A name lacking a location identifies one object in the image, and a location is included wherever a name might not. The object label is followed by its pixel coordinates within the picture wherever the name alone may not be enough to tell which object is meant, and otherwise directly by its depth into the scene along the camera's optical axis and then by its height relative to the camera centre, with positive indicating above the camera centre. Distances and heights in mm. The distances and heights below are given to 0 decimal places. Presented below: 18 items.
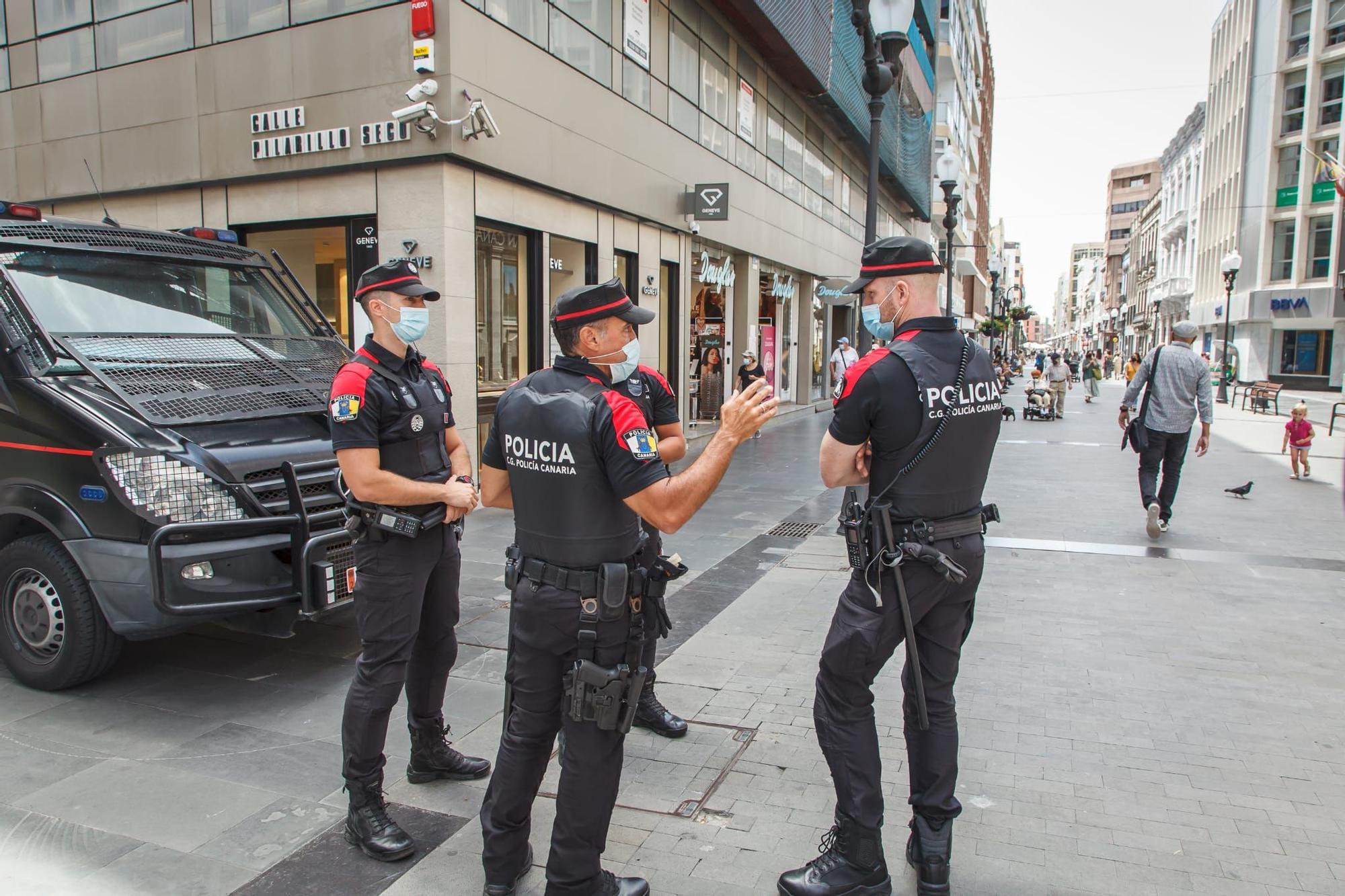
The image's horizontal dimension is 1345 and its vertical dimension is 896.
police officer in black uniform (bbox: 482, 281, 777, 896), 2707 -626
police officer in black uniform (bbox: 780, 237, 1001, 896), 2992 -684
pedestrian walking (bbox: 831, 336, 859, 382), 15862 -52
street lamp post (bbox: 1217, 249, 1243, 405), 30766 +2951
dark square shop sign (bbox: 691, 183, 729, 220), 15453 +2607
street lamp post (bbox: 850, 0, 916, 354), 8734 +3059
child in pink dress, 12109 -1096
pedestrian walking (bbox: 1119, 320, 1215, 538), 8328 -536
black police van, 4328 -609
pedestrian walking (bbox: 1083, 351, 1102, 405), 32656 -837
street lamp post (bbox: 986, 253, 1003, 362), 45319 +4143
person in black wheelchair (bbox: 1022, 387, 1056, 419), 22922 -1332
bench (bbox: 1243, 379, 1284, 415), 24734 -1156
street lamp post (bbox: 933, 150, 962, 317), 16906 +3445
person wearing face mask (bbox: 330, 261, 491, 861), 3311 -705
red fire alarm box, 9344 +3474
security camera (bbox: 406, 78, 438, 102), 9312 +2723
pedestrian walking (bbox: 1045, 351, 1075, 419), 22953 -637
